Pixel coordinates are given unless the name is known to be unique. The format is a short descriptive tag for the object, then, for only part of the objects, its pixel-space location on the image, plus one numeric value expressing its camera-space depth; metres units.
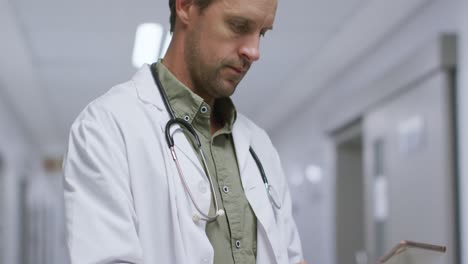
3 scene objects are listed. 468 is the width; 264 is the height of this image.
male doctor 1.44
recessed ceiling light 4.71
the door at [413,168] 3.71
